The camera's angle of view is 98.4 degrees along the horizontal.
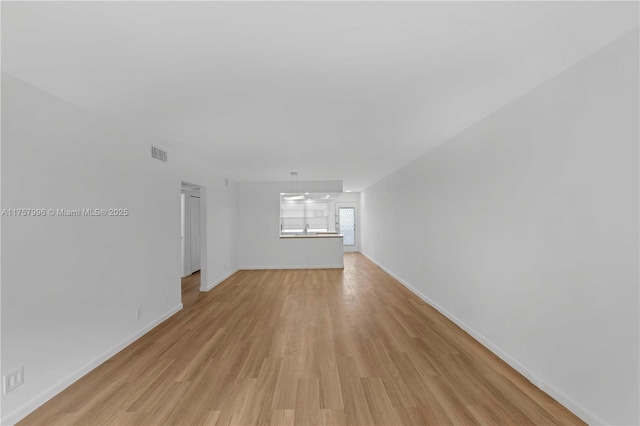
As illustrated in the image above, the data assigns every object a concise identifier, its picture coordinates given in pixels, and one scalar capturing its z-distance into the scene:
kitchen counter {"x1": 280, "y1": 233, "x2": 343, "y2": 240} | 7.84
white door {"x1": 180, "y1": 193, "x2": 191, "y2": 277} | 6.87
